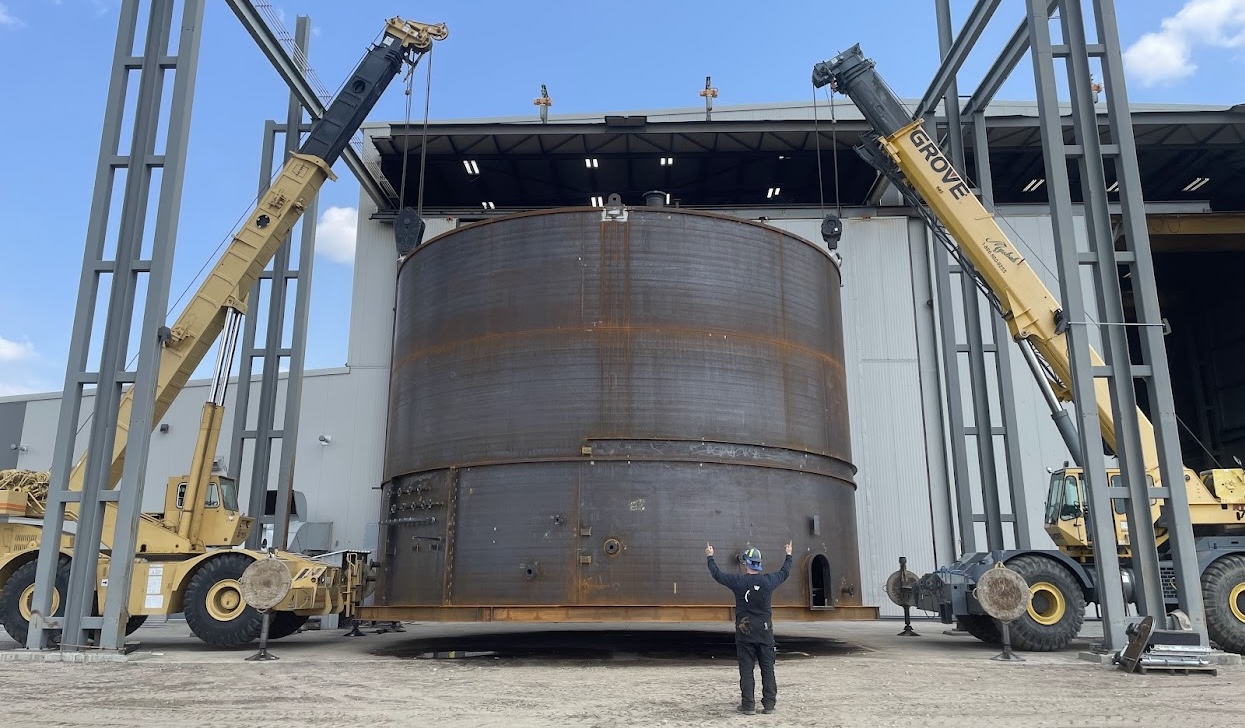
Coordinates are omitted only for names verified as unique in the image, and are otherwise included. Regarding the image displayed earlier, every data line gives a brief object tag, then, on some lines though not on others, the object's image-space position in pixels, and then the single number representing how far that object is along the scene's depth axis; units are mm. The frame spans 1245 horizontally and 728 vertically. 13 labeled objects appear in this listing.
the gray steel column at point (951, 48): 15867
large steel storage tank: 12172
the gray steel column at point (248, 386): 18031
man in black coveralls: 7527
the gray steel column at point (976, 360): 17078
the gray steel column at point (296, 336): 18281
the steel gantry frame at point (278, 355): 18266
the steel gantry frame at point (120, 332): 12484
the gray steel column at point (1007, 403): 16500
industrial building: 23766
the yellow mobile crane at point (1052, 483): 13195
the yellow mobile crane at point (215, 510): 14070
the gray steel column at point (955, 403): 17578
